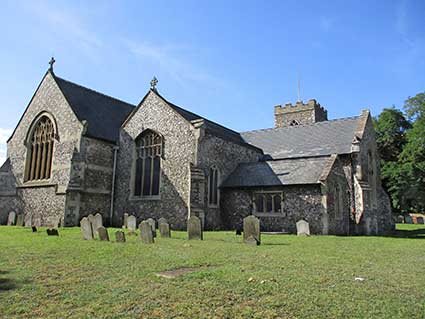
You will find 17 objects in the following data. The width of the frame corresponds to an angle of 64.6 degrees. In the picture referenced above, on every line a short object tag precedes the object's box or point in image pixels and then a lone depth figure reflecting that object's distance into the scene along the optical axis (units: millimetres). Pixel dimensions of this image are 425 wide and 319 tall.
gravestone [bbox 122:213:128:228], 19184
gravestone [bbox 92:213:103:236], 14162
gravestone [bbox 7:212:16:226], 21500
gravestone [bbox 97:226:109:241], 11944
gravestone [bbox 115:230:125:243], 11419
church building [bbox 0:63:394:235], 18469
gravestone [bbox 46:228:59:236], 13942
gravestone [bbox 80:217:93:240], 12320
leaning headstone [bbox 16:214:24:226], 20359
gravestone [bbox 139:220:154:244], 11238
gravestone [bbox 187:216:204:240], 12953
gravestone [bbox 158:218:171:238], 13617
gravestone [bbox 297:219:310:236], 15923
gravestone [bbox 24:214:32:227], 19784
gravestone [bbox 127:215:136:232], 17031
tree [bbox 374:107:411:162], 32625
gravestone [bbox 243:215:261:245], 11500
